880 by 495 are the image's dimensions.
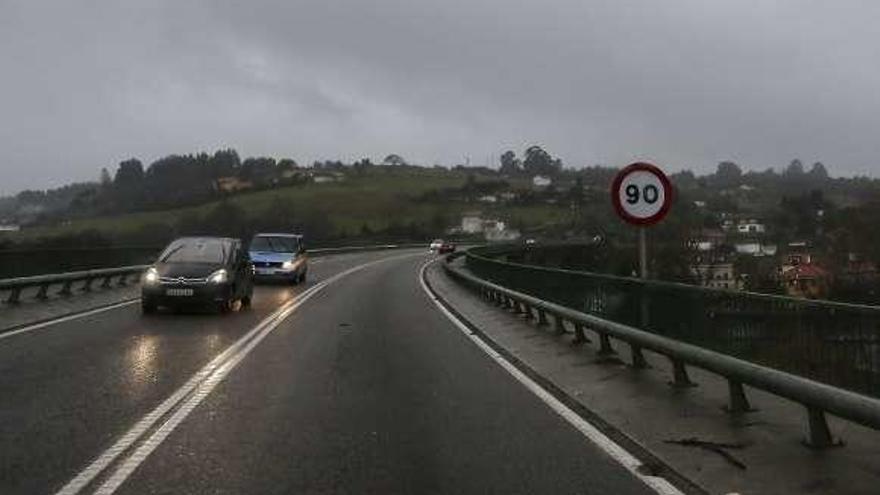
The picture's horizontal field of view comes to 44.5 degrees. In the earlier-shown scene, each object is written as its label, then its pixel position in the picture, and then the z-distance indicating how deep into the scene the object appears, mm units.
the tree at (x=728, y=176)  71562
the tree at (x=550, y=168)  190188
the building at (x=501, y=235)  116000
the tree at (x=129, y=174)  132125
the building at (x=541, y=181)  160375
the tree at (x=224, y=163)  159875
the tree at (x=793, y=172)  74725
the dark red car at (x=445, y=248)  90388
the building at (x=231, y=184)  143562
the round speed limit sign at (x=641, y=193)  12938
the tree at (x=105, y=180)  137150
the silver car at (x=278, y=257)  36094
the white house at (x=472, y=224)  132500
